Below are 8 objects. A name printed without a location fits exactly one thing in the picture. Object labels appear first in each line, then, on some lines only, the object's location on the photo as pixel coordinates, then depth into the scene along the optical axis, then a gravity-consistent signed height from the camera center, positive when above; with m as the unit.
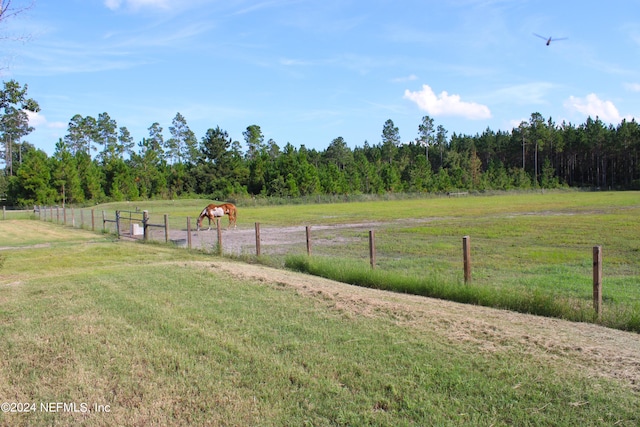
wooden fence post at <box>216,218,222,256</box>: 16.41 -1.65
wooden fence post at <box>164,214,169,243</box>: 20.03 -1.48
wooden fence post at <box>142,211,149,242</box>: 21.72 -1.36
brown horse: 29.64 -1.12
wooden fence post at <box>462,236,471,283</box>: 8.93 -1.35
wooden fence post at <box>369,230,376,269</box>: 11.16 -1.29
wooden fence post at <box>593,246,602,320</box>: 7.09 -1.39
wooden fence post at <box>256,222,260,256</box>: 14.50 -1.50
